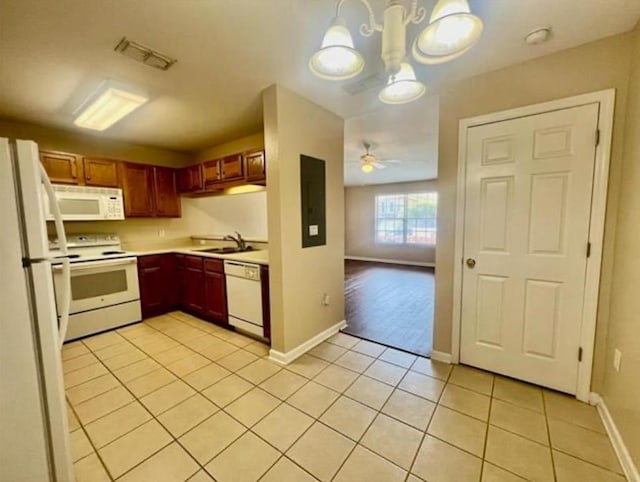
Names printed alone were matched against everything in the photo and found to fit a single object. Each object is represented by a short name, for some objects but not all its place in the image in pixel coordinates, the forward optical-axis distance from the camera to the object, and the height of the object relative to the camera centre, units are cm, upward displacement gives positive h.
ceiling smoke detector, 165 +111
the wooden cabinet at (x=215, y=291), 320 -87
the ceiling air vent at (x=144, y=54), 173 +112
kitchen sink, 361 -42
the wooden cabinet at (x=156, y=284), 352 -85
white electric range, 298 -74
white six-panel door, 188 -21
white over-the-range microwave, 307 +22
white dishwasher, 281 -83
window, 738 -3
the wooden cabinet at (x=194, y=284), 348 -85
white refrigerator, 101 -46
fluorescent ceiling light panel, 221 +105
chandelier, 107 +75
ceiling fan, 430 +96
